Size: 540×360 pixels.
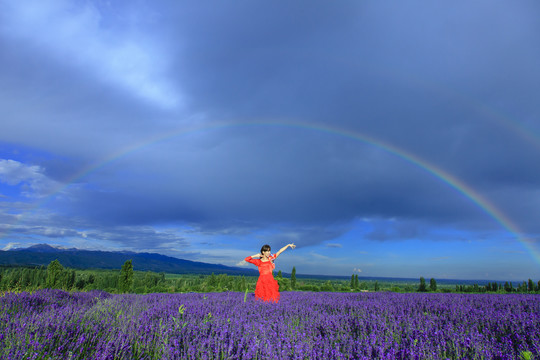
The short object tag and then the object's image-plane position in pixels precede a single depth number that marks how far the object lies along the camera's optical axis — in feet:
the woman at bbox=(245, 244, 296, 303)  23.91
